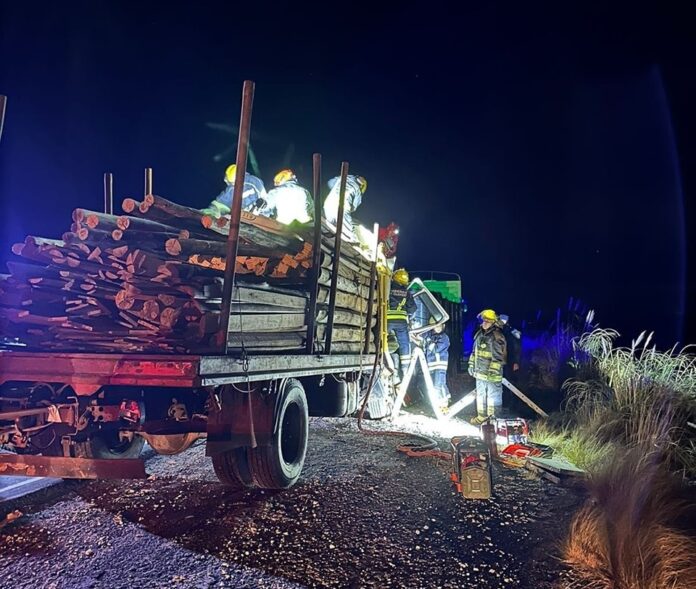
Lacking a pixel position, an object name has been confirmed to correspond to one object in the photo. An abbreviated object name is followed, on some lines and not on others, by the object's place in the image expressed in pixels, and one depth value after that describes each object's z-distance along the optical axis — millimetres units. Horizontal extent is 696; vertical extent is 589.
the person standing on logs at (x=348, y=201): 7184
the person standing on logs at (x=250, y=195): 7430
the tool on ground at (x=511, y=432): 6691
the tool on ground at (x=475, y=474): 4770
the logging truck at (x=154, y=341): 3836
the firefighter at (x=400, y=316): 9547
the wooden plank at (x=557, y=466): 5405
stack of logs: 4027
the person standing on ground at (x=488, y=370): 8828
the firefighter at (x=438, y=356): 9641
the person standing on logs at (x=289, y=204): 7328
